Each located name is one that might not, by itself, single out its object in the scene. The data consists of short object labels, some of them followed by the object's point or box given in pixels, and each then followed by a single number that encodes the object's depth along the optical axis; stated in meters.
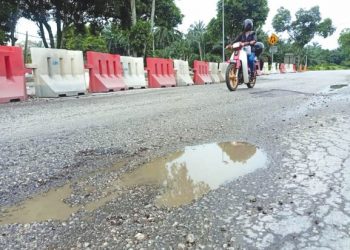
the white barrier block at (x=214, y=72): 17.03
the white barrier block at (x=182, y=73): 14.68
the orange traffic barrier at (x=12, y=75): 7.75
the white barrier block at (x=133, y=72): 12.06
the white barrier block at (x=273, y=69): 33.31
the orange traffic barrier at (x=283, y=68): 38.27
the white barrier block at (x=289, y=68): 41.99
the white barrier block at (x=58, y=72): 8.70
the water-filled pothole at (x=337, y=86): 9.58
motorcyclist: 9.29
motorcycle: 9.18
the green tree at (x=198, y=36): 62.21
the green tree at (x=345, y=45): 85.90
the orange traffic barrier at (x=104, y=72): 10.39
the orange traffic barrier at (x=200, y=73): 15.81
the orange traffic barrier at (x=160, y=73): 13.20
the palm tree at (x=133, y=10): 23.09
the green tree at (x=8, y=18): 21.16
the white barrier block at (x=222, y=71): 17.92
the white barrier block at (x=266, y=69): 30.37
